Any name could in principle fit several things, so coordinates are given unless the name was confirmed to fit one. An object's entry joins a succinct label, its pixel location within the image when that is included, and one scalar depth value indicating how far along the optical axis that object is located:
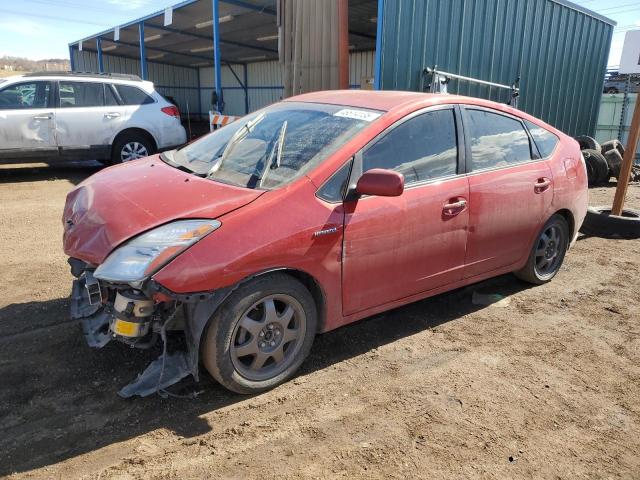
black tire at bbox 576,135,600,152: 10.42
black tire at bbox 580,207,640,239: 6.47
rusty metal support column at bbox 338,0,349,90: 8.62
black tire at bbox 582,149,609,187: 10.02
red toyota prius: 2.62
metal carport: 13.07
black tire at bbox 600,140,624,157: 10.59
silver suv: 8.55
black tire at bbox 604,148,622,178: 10.39
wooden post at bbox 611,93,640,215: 6.31
